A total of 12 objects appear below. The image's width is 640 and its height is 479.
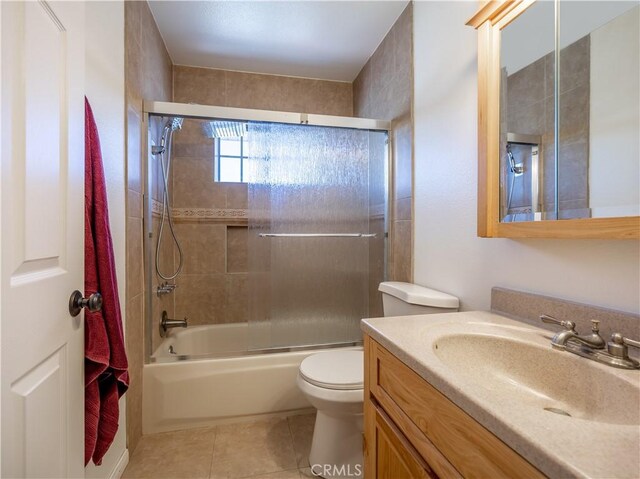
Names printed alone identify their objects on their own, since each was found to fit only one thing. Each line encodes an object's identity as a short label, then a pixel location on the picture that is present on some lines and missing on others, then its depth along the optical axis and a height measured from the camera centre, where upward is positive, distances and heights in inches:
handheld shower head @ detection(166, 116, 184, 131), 70.7 +28.4
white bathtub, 65.0 -33.6
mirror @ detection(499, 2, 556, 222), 36.8 +16.1
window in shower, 97.7 +25.8
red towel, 37.1 -11.2
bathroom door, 22.1 +0.1
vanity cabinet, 19.7 -16.2
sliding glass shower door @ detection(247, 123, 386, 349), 71.5 +2.5
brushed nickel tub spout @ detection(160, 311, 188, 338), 77.8 -23.2
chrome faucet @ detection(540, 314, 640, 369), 25.4 -9.9
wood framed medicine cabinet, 41.2 +18.4
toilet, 50.6 -27.5
